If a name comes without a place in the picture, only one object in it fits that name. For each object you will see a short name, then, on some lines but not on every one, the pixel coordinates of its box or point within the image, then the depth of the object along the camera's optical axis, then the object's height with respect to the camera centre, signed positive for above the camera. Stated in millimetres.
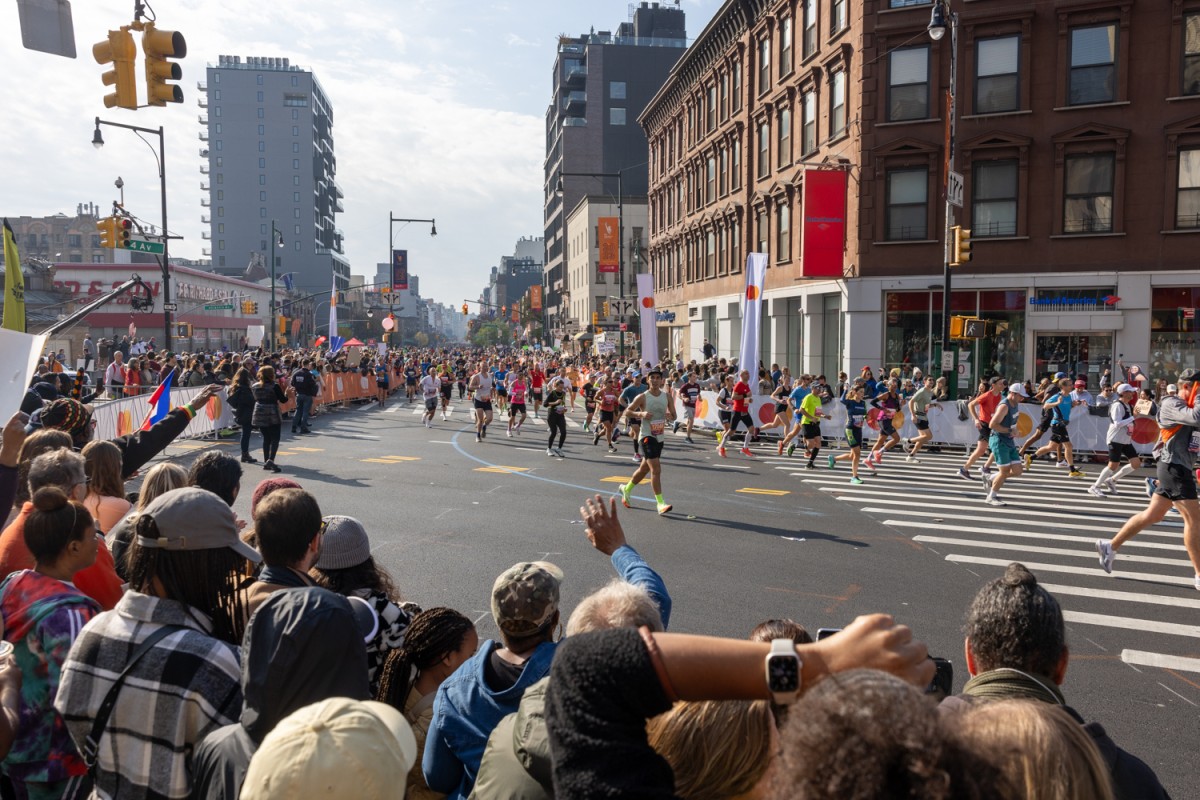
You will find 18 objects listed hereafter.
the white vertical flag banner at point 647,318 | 29000 +1451
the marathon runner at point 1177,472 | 8844 -1108
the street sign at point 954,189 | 20828 +4177
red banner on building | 28734 +4593
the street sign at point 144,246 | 24812 +3198
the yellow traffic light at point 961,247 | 20484 +2732
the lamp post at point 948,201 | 21184 +3899
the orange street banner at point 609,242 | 47738 +6642
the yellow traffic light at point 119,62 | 11531 +3906
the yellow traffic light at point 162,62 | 11594 +3948
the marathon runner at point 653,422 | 12930 -983
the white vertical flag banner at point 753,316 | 23828 +1277
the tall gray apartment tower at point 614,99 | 93625 +28282
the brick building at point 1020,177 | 25172 +5642
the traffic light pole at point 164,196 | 26703 +5431
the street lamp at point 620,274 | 37138 +4181
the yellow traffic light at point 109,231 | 24828 +3639
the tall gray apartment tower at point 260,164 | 145500 +32482
